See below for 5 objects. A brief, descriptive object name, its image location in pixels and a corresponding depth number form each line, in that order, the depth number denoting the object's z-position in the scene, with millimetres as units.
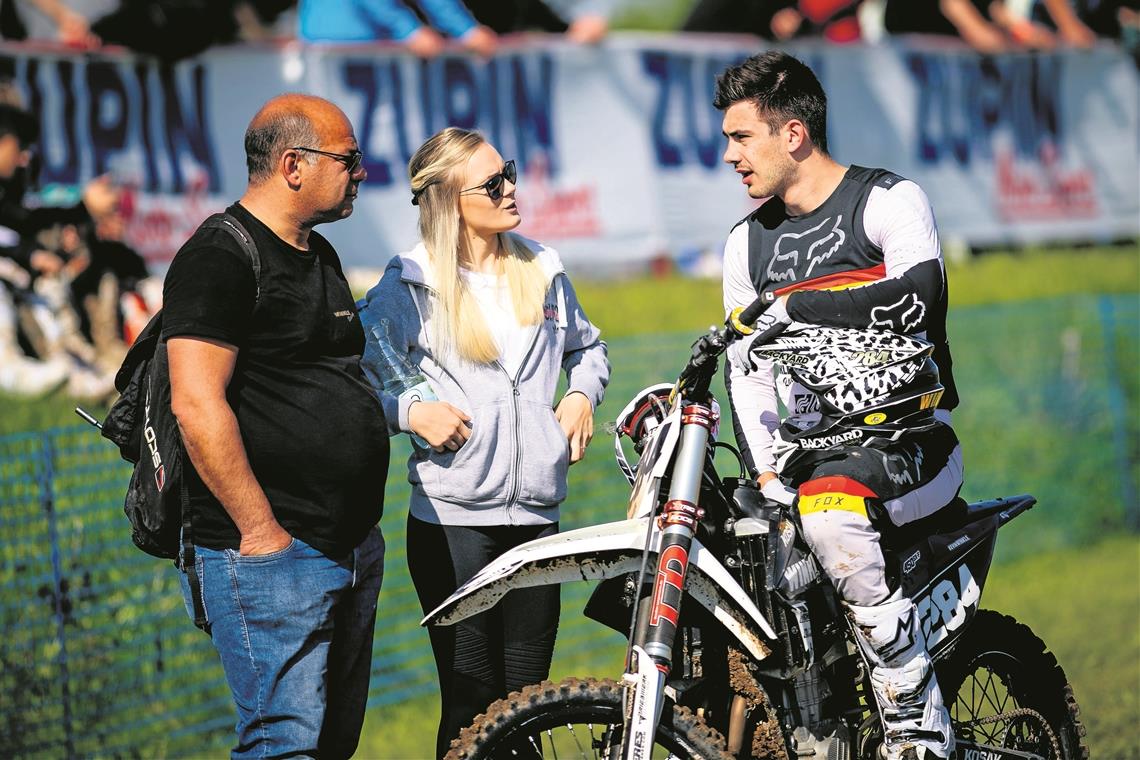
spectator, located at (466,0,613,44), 20469
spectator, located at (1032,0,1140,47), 29159
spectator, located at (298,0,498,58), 18281
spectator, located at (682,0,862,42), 23359
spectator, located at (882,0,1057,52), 26234
